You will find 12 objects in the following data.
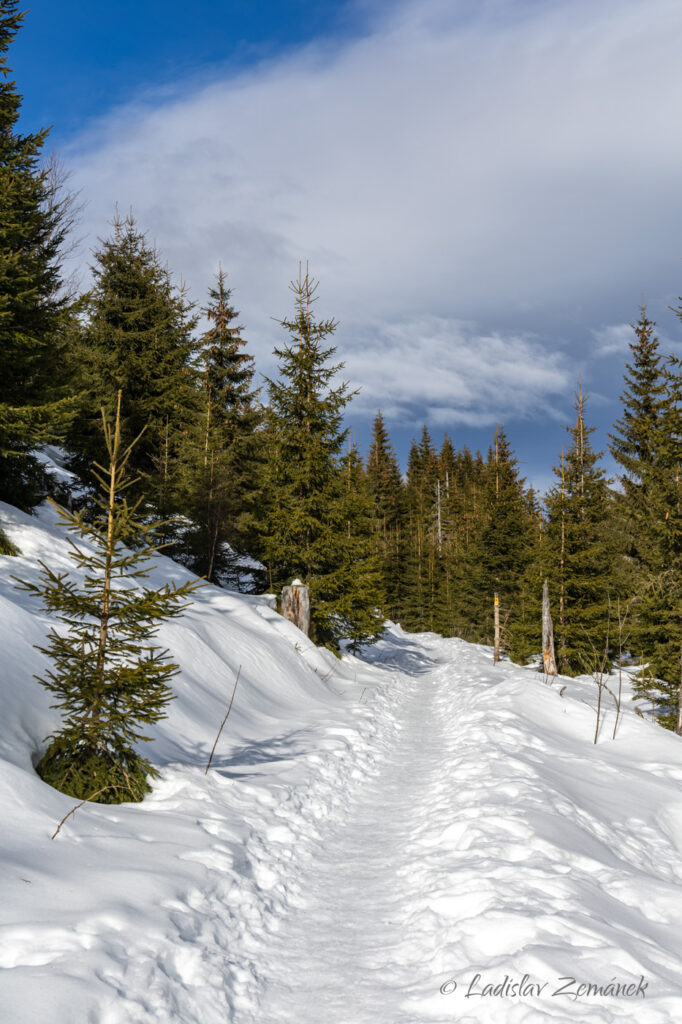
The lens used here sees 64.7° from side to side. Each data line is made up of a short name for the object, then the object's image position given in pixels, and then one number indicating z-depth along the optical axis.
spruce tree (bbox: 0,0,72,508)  10.13
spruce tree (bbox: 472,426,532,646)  29.48
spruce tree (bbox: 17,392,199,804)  4.89
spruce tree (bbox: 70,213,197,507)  18.48
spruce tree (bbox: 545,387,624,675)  22.45
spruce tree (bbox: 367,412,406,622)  44.56
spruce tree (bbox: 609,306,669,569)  24.55
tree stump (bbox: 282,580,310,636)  16.44
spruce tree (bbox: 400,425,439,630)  43.19
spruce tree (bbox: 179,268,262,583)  17.91
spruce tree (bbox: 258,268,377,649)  17.22
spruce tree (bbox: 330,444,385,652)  17.26
